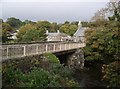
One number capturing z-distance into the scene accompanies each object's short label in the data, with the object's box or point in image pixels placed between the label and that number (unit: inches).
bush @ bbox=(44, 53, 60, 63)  359.4
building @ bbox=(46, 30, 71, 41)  1454.3
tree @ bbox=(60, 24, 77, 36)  1670.3
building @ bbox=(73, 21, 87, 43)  1214.5
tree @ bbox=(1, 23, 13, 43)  863.5
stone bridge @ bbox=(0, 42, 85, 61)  296.3
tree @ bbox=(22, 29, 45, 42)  837.8
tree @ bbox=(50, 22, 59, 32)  1830.5
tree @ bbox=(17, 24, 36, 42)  1083.8
